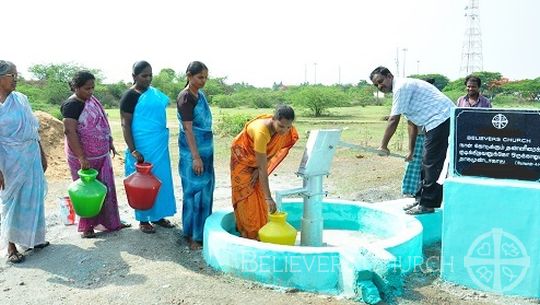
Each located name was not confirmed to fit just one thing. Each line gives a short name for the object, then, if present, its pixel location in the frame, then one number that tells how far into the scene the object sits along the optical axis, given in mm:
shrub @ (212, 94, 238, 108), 38438
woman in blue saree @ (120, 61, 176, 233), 4949
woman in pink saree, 4836
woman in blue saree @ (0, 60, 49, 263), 4484
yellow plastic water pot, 4121
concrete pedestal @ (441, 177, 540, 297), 3691
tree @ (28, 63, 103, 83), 37288
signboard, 3709
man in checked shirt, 4770
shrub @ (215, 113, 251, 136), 15469
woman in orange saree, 4152
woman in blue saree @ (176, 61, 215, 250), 4484
